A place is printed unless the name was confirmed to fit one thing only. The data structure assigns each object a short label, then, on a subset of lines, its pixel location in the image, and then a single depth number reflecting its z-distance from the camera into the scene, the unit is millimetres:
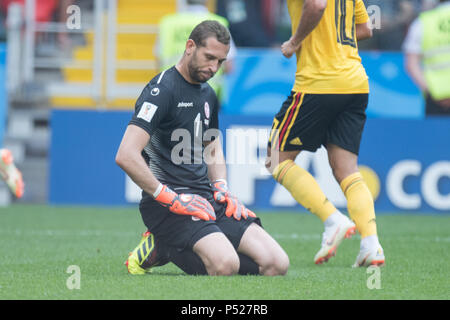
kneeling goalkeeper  9023
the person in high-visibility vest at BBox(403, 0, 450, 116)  19156
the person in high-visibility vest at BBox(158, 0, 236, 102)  19016
